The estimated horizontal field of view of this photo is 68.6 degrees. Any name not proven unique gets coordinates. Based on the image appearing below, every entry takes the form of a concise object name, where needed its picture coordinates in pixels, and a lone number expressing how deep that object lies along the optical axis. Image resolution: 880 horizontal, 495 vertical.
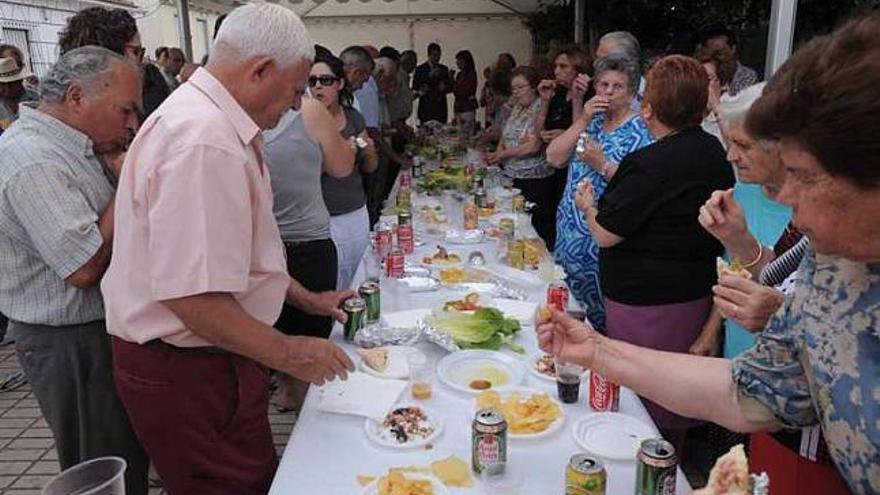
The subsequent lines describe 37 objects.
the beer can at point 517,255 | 2.87
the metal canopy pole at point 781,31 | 3.05
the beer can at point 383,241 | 2.85
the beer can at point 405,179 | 4.90
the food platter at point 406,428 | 1.47
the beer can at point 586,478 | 1.16
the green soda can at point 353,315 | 2.05
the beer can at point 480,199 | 4.00
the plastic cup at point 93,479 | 1.24
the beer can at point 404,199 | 3.83
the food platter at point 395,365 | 1.79
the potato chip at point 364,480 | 1.34
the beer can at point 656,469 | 1.15
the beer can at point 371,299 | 2.16
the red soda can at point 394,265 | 2.69
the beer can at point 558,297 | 2.13
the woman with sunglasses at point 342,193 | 3.16
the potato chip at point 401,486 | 1.27
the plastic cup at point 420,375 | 1.71
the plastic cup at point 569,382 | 1.64
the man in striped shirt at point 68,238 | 1.73
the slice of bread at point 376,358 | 1.81
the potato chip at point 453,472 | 1.34
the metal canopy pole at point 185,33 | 6.29
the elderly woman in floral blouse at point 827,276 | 0.85
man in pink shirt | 1.39
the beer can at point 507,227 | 3.18
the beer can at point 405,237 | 3.13
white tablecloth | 1.34
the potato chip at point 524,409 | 1.51
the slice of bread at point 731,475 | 0.99
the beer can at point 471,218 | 3.52
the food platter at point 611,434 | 1.42
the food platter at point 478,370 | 1.79
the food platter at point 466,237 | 3.33
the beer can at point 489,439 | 1.29
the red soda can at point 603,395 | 1.58
